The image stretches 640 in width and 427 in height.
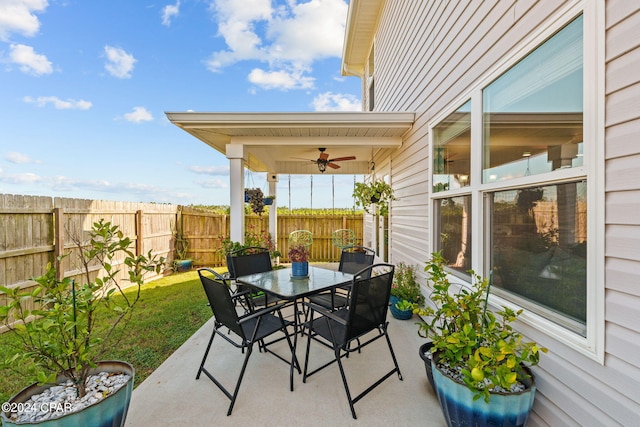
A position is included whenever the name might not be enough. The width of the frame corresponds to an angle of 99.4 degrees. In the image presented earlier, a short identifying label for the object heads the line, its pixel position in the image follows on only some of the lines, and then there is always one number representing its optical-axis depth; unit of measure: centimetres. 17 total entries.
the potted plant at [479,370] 142
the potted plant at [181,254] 714
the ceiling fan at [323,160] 522
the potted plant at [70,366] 139
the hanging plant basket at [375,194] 477
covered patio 377
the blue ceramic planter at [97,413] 136
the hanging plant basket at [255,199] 522
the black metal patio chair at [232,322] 203
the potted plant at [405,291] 352
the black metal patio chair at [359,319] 199
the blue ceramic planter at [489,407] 147
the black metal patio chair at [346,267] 307
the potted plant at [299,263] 309
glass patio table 247
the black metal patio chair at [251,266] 332
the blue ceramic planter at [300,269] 308
